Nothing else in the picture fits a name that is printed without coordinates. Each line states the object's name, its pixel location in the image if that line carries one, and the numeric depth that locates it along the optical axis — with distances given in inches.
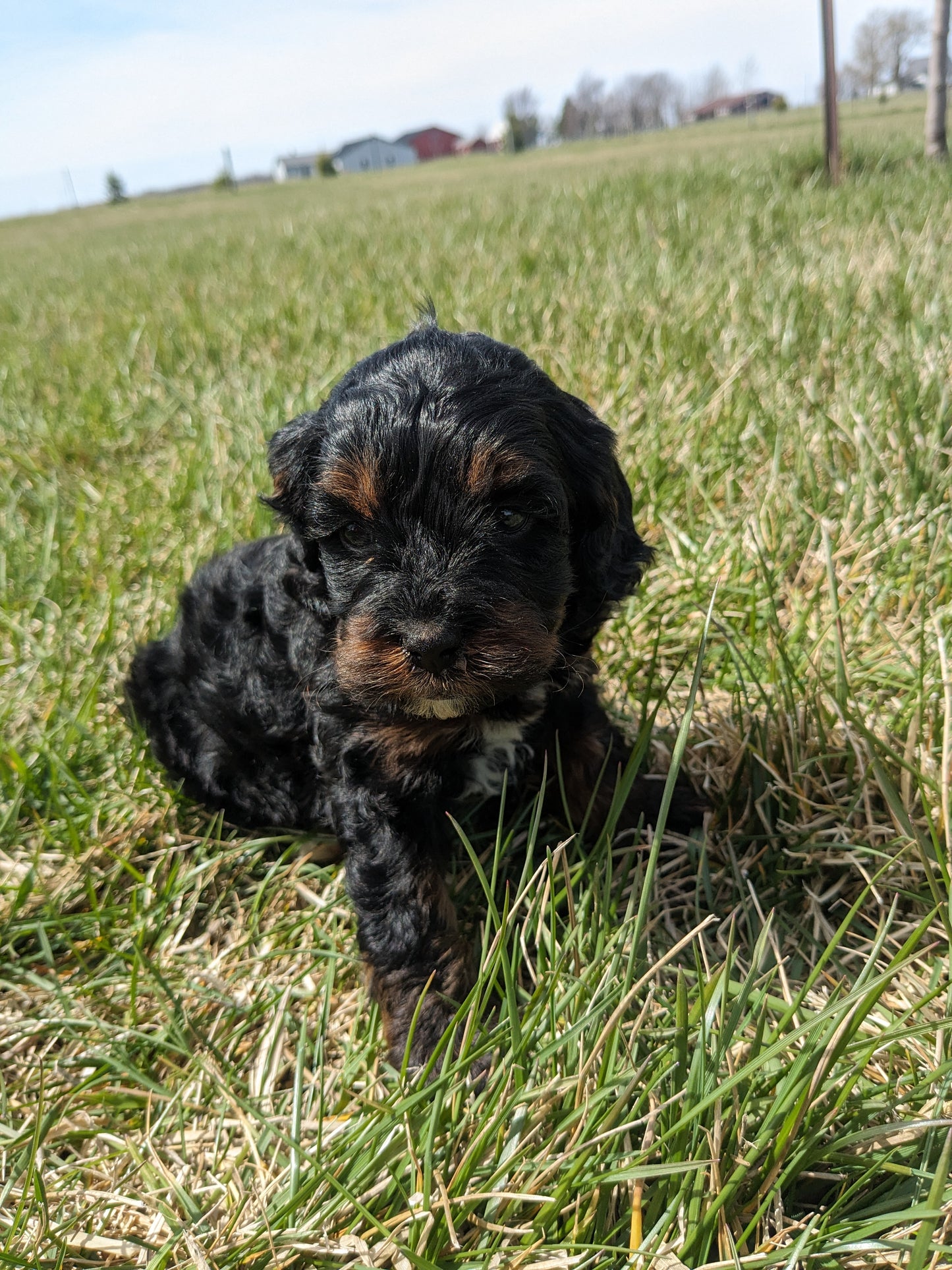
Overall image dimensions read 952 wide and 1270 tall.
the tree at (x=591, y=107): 1873.8
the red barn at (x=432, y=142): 4542.3
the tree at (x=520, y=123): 2842.0
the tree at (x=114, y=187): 3304.6
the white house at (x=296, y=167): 4448.8
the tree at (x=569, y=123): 2134.6
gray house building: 4281.5
